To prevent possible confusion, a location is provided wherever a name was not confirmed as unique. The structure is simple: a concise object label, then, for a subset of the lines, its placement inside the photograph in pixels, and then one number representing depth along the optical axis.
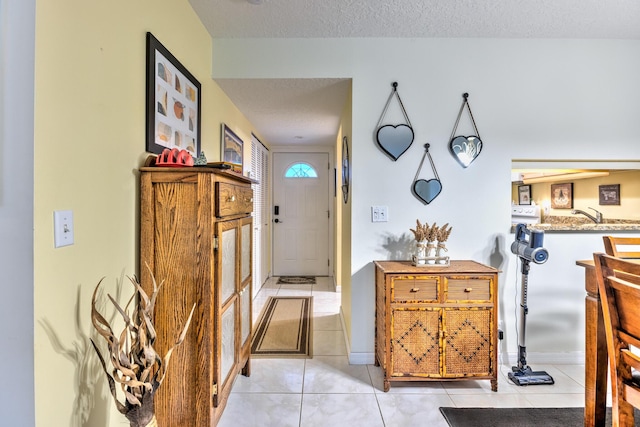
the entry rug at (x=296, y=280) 4.69
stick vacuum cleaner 2.02
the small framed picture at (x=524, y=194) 2.58
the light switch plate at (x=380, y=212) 2.34
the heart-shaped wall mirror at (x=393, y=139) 2.31
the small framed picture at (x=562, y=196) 2.66
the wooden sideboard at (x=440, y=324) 1.95
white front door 5.13
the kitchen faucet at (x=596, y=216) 2.55
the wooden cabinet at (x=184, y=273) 1.45
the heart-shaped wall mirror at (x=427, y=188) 2.32
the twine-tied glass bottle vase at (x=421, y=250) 2.13
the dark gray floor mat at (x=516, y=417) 1.69
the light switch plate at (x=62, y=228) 1.00
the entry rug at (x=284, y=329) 2.55
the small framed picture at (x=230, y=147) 2.71
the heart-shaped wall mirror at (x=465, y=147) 2.32
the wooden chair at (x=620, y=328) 1.10
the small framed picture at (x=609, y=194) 2.49
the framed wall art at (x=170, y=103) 1.57
